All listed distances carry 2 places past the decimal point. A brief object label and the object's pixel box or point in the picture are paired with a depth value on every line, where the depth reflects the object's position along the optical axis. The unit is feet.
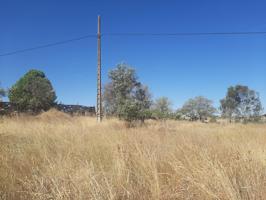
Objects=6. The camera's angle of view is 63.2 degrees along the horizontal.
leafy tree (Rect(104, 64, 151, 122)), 79.26
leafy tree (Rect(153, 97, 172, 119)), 104.68
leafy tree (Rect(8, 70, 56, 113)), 69.78
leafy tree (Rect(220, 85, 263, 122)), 101.65
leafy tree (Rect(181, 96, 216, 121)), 117.23
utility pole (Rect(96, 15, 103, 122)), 39.61
